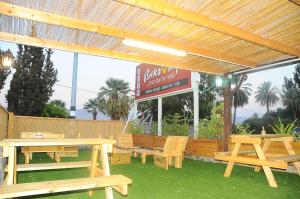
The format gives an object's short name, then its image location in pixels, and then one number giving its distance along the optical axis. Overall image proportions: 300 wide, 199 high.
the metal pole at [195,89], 11.74
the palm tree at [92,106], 44.95
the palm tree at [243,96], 49.26
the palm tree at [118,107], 27.02
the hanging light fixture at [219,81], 9.25
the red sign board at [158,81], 12.62
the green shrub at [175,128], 11.53
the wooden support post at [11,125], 11.27
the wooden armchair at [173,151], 8.02
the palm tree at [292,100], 42.59
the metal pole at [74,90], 13.74
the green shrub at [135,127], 14.77
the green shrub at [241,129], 10.13
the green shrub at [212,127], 9.81
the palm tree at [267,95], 59.16
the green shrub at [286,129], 8.13
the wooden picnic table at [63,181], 2.86
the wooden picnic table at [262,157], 5.57
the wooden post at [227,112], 9.00
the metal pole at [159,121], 13.02
